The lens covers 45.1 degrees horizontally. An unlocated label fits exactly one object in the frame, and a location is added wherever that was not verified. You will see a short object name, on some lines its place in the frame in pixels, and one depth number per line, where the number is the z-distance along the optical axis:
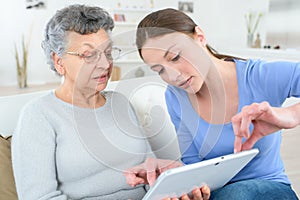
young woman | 0.88
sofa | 1.11
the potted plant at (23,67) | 4.75
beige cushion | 1.10
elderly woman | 1.01
